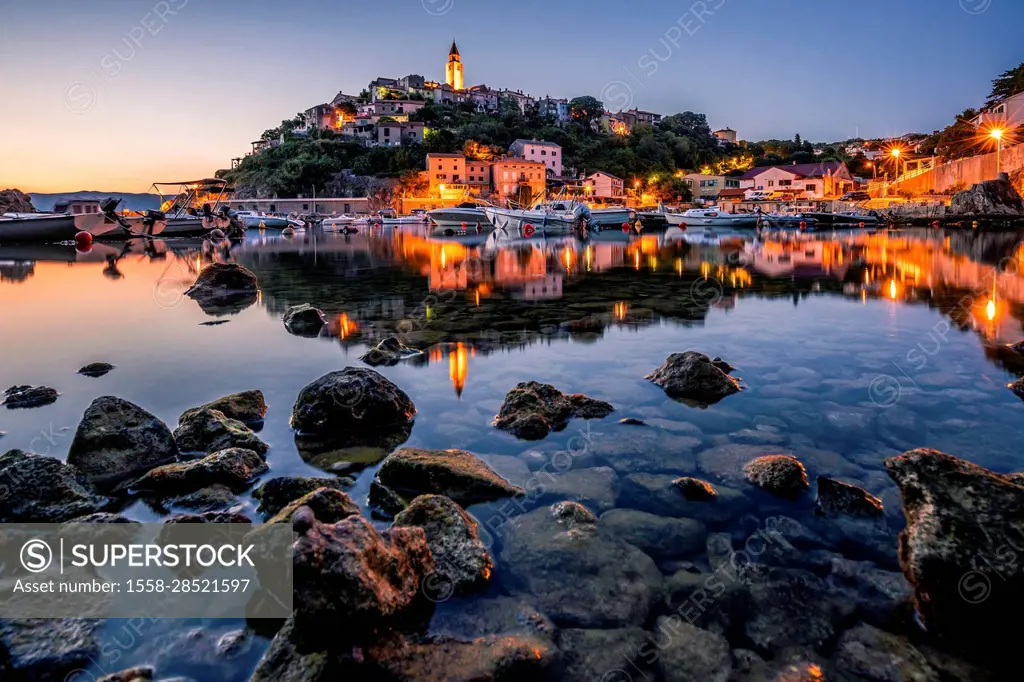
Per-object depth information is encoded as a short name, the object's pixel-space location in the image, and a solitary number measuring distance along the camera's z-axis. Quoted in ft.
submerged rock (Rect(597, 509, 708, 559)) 14.78
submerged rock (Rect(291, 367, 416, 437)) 23.04
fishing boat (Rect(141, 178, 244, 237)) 201.05
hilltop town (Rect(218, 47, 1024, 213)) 352.08
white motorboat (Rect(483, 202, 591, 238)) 221.25
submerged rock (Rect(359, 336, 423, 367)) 32.99
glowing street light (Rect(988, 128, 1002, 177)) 175.11
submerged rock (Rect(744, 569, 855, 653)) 11.84
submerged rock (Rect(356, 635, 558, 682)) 10.72
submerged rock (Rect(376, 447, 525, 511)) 17.61
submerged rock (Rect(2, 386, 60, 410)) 26.50
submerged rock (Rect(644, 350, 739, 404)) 26.30
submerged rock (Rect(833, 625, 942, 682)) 10.78
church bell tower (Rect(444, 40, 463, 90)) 529.86
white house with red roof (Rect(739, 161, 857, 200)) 328.08
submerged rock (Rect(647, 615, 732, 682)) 11.06
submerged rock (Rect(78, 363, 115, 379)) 32.55
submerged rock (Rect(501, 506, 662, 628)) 12.69
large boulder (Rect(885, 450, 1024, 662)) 11.40
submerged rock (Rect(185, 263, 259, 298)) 62.95
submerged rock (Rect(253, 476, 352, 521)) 16.59
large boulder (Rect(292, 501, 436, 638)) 10.86
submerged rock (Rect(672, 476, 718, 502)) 17.12
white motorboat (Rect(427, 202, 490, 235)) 265.89
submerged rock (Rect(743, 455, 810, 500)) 17.30
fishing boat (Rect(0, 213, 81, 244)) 168.96
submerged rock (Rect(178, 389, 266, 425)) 23.45
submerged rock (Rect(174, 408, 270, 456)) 20.84
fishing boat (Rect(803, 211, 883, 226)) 226.99
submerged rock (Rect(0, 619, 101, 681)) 10.94
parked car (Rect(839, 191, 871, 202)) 312.50
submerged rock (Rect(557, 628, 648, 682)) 11.12
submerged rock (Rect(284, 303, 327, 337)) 42.91
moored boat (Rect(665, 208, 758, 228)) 241.72
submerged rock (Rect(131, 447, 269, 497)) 17.88
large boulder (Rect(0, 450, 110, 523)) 15.89
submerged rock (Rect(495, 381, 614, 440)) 22.22
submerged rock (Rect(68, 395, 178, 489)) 18.97
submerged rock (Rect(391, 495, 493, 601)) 13.26
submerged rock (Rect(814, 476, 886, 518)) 16.01
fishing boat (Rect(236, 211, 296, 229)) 283.18
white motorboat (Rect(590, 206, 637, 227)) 261.24
